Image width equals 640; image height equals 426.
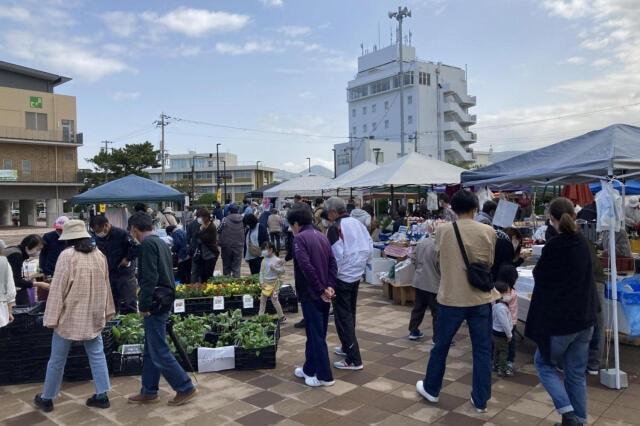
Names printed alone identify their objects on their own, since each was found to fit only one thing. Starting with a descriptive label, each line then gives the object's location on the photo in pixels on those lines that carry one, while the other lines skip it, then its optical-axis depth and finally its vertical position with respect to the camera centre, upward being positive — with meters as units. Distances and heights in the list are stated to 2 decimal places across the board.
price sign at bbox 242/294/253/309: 7.11 -1.49
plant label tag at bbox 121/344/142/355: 4.93 -1.52
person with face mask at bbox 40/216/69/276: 6.34 -0.61
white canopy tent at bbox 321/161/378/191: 13.31 +0.71
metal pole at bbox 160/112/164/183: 44.16 +5.65
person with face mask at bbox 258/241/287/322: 6.61 -1.03
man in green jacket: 3.81 -0.97
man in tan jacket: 3.66 -0.73
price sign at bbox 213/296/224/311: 6.95 -1.48
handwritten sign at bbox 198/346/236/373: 4.90 -1.62
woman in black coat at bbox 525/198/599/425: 3.29 -0.81
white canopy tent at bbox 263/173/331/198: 15.92 +0.48
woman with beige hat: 3.86 -0.86
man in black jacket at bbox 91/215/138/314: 5.75 -0.68
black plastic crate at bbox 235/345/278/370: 4.94 -1.64
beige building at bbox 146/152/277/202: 90.88 +5.50
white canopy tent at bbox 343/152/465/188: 9.80 +0.58
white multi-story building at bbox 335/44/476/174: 67.31 +14.24
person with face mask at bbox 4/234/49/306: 5.62 -0.69
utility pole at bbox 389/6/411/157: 23.44 +9.14
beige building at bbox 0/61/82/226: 39.59 +5.36
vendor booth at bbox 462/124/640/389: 4.24 +0.32
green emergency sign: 40.79 +8.96
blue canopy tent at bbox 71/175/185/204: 9.09 +0.21
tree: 43.41 +3.88
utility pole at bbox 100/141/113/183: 44.19 +2.72
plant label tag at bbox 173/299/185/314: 6.76 -1.48
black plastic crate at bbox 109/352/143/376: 4.86 -1.66
